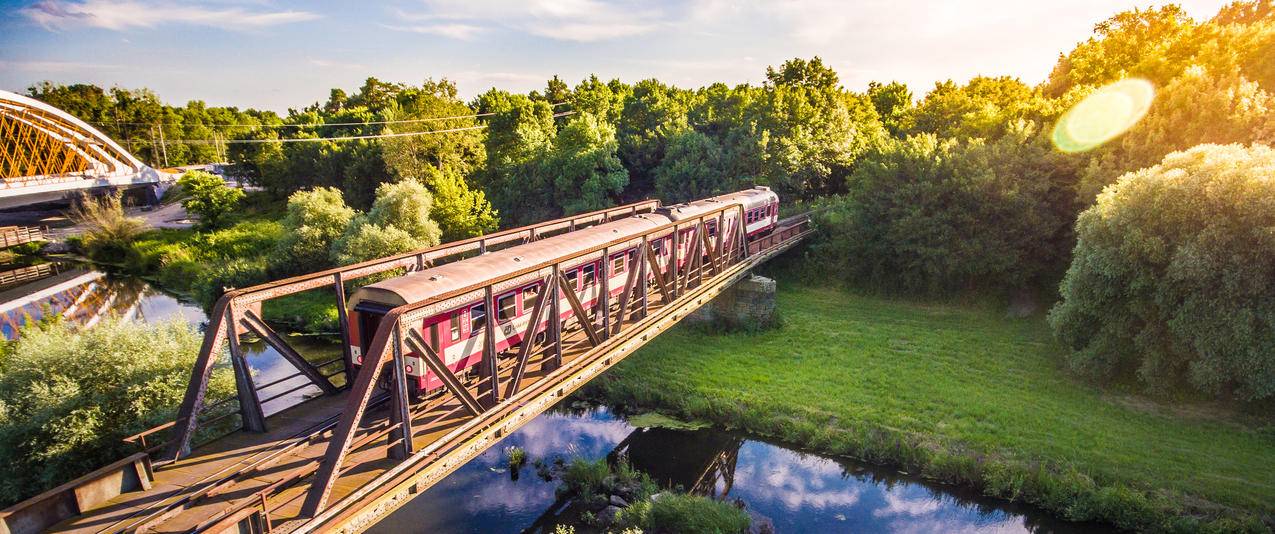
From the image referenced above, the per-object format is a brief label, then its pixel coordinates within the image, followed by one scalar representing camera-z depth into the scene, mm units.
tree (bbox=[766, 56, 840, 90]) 59219
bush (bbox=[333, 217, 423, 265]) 31500
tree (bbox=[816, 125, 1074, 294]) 28531
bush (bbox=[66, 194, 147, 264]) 48625
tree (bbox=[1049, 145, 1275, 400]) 17516
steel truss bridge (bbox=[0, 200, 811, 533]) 8797
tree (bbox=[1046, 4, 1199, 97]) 47234
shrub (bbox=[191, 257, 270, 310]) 35344
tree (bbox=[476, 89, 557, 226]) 48750
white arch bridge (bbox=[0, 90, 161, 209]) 55688
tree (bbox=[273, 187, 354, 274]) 36094
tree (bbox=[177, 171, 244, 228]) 54438
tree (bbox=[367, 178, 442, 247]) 34875
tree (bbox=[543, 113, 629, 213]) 45656
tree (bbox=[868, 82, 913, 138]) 64412
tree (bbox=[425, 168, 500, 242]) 39562
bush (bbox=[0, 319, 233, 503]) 13180
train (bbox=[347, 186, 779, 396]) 12938
